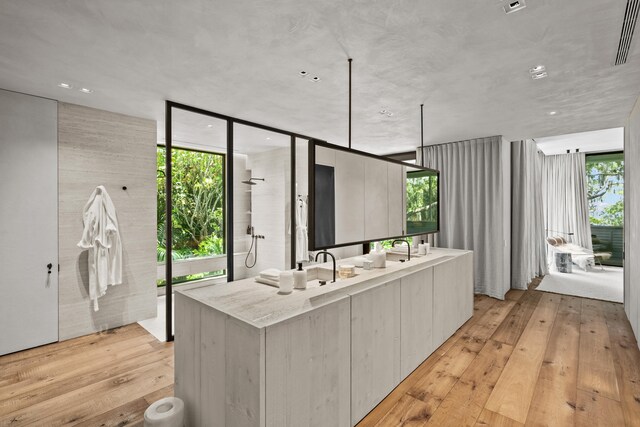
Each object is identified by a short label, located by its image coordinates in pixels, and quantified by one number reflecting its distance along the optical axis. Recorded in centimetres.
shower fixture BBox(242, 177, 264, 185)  388
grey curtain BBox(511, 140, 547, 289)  510
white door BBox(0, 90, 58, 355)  283
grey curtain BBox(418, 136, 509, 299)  467
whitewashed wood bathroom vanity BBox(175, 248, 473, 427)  141
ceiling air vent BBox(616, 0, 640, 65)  163
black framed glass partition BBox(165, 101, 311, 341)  361
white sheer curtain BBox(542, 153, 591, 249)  687
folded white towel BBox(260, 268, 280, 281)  213
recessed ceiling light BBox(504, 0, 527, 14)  160
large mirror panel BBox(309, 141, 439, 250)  208
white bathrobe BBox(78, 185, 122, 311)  323
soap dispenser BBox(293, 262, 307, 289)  200
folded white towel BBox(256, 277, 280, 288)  209
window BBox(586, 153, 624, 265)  682
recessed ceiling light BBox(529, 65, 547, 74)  238
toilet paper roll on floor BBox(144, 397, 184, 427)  161
